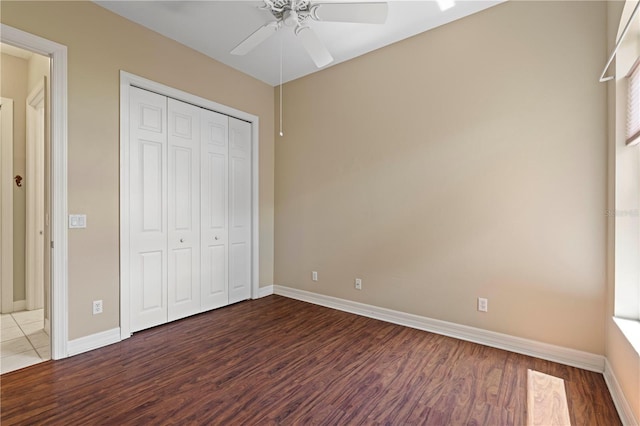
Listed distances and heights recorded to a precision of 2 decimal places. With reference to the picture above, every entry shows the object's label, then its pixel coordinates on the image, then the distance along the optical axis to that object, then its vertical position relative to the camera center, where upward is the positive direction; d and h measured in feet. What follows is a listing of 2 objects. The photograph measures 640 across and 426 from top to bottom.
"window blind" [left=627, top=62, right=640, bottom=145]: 5.86 +2.23
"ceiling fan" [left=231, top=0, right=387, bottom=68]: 6.56 +4.63
